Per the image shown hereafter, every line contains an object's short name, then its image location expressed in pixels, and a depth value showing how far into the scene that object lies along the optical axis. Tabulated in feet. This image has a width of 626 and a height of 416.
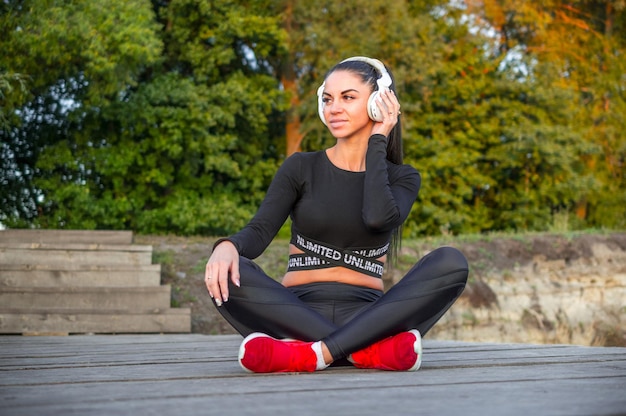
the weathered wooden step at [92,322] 22.18
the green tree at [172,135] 47.50
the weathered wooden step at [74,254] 25.58
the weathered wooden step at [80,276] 24.11
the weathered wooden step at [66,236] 28.49
